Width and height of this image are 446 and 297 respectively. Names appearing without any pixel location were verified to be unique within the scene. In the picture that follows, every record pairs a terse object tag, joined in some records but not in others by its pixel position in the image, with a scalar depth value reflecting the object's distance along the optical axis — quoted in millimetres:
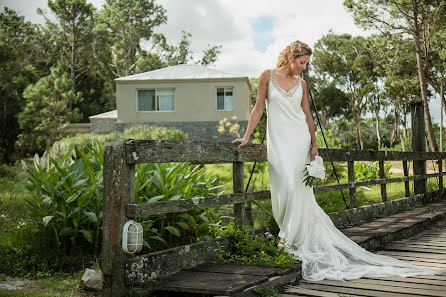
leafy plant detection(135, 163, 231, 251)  4801
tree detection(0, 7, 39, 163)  29484
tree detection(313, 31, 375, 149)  42562
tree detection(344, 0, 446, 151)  22531
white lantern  3502
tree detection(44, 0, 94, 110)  38219
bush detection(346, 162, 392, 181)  14961
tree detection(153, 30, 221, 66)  46288
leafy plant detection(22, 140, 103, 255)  5090
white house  29109
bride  4852
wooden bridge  3525
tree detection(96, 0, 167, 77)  42156
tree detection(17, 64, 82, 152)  29422
